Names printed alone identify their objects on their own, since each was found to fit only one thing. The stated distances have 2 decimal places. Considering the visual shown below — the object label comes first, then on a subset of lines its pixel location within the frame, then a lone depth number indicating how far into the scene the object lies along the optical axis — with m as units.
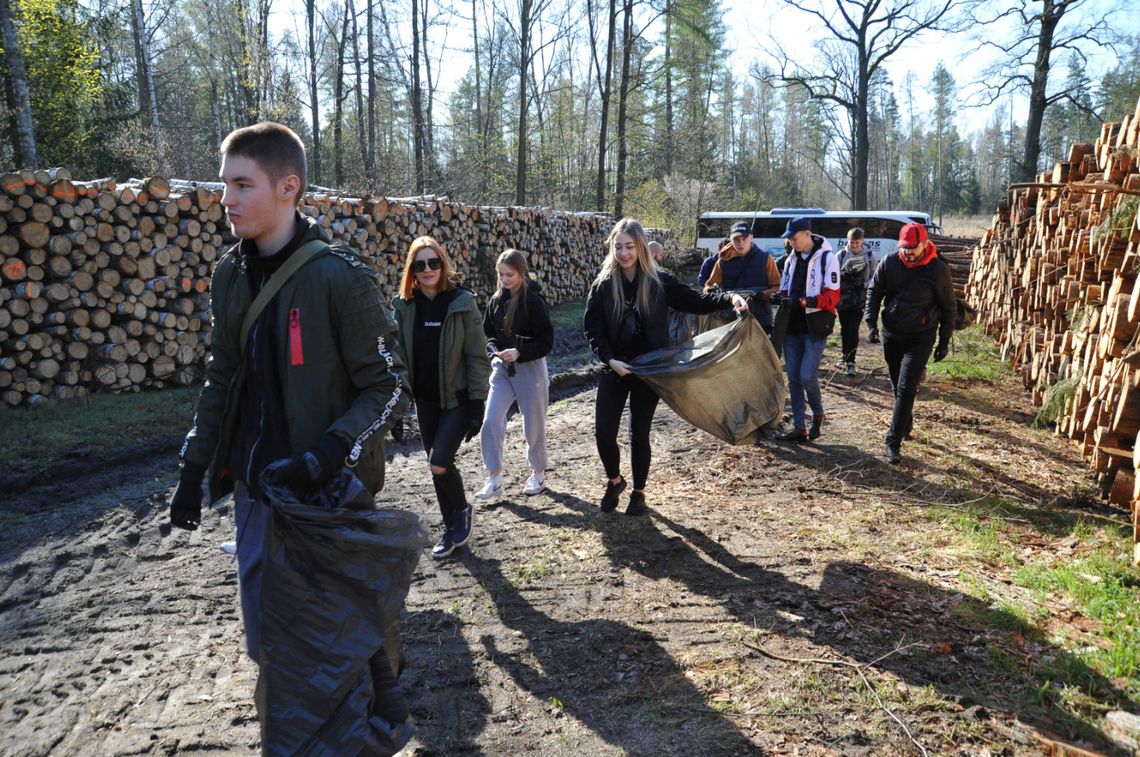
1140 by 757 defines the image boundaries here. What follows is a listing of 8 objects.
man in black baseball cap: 7.55
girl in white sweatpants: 5.36
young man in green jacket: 2.19
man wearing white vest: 6.88
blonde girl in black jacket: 4.88
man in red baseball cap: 6.10
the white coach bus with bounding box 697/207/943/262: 26.73
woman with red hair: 4.49
